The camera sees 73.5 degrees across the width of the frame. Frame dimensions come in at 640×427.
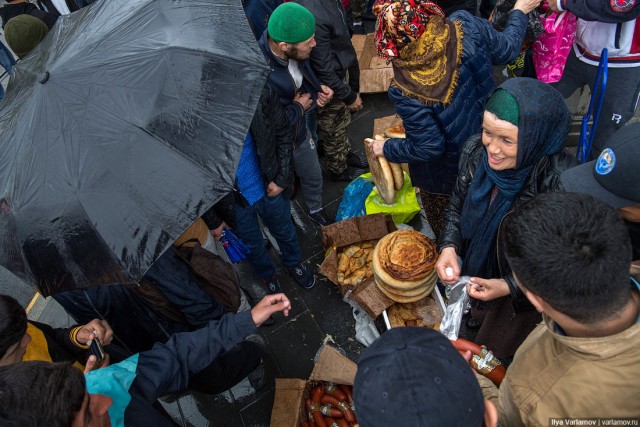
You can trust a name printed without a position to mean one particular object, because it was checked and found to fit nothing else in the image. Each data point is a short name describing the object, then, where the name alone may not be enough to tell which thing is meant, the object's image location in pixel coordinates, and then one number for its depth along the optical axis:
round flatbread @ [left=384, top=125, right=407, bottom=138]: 3.74
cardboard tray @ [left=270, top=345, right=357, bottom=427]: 2.84
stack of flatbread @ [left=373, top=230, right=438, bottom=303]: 2.89
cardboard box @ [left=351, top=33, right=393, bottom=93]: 5.32
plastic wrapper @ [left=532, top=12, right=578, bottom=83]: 3.19
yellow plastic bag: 3.86
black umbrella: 1.97
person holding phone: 2.06
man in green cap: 3.10
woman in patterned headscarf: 2.70
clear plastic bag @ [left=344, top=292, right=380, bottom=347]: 3.49
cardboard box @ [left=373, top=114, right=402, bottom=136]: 4.46
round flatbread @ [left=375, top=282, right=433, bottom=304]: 3.02
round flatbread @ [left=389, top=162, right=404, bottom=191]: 3.59
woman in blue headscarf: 2.12
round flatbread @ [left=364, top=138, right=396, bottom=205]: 3.56
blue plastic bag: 4.07
